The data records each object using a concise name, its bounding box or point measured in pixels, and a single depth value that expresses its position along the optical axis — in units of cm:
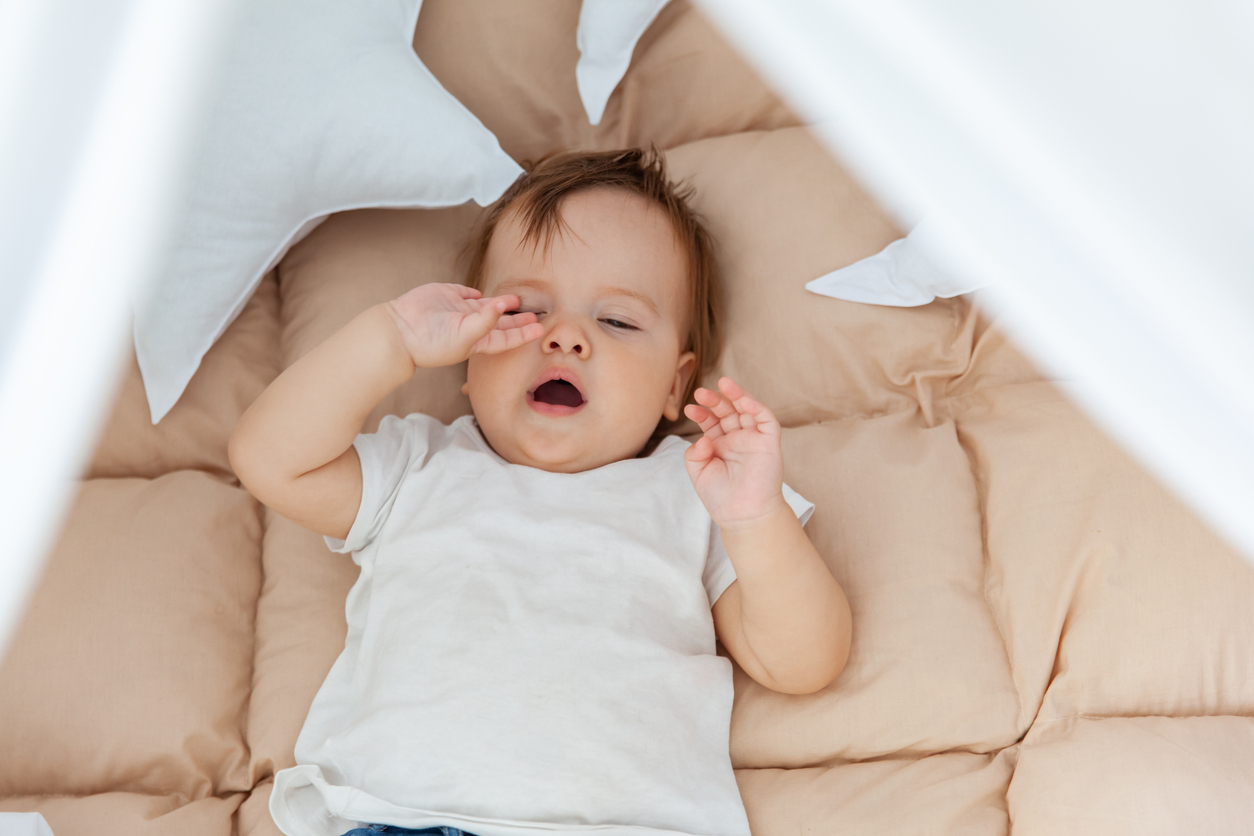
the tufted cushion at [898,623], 102
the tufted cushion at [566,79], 146
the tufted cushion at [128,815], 95
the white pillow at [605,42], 143
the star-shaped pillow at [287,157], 121
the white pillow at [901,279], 124
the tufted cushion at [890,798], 95
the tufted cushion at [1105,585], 98
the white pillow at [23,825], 86
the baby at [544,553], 92
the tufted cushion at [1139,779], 88
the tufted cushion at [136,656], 100
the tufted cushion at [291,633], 105
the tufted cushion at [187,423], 123
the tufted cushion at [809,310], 127
